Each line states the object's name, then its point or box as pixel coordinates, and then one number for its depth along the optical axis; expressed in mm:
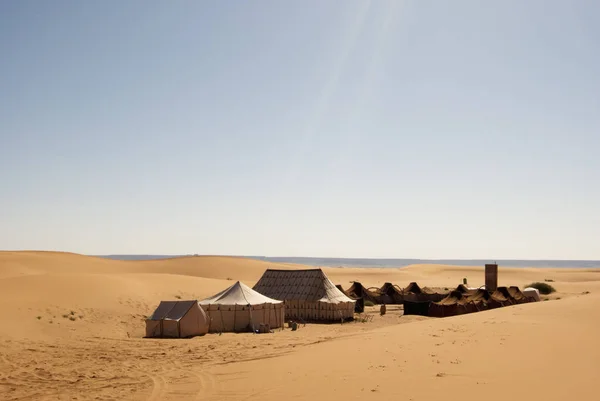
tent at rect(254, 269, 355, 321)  31359
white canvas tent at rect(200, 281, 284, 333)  26438
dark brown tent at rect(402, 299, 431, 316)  34406
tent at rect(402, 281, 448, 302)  41969
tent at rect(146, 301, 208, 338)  23844
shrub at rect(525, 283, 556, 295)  49350
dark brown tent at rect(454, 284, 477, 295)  37562
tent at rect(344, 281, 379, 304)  44062
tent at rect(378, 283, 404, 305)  45281
